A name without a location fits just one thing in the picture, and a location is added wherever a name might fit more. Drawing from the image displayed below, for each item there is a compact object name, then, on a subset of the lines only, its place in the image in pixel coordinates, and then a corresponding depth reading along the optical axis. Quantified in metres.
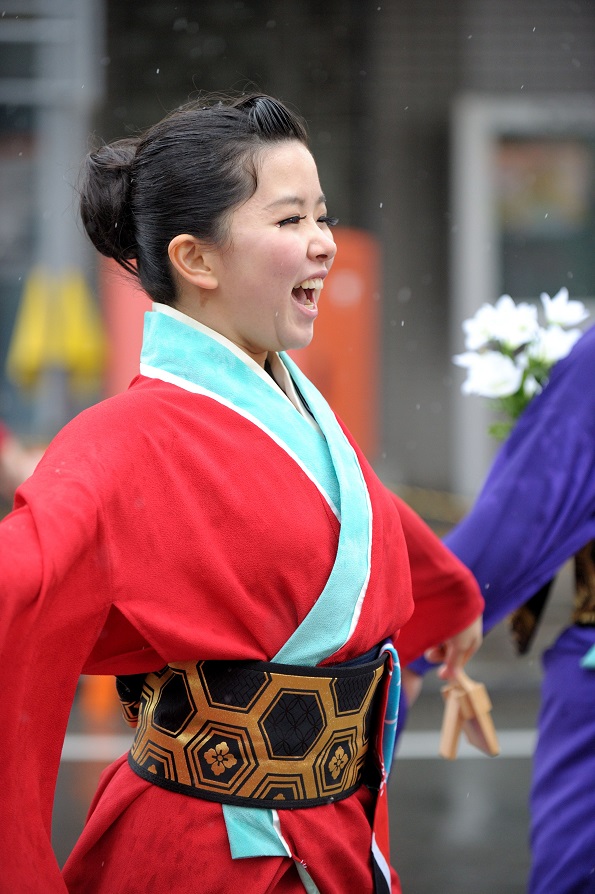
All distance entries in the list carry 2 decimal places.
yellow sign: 18.25
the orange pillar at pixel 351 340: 20.12
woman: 3.30
